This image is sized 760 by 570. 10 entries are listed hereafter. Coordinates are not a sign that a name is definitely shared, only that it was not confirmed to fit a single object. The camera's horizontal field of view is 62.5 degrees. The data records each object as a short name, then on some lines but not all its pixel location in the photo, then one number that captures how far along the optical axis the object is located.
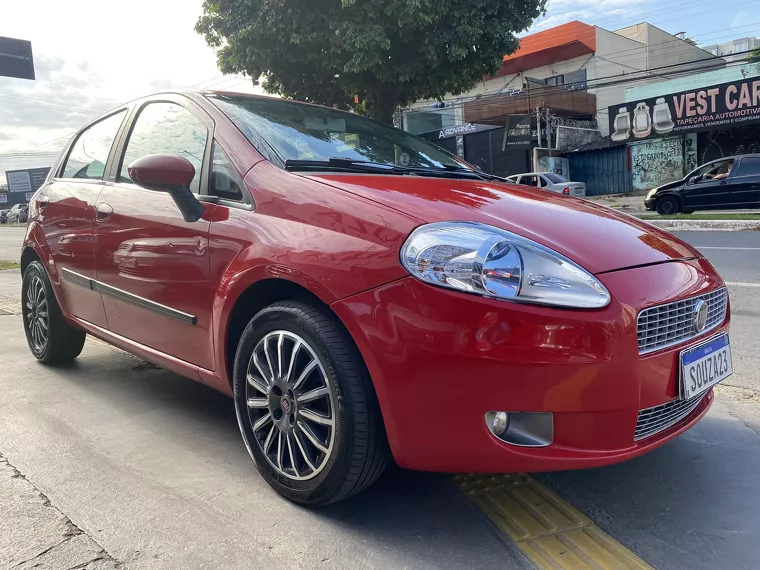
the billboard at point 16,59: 14.63
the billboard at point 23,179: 76.06
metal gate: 25.70
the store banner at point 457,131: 30.98
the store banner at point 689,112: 21.05
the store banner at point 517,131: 26.48
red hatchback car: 1.72
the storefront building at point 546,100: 27.00
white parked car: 16.61
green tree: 11.77
